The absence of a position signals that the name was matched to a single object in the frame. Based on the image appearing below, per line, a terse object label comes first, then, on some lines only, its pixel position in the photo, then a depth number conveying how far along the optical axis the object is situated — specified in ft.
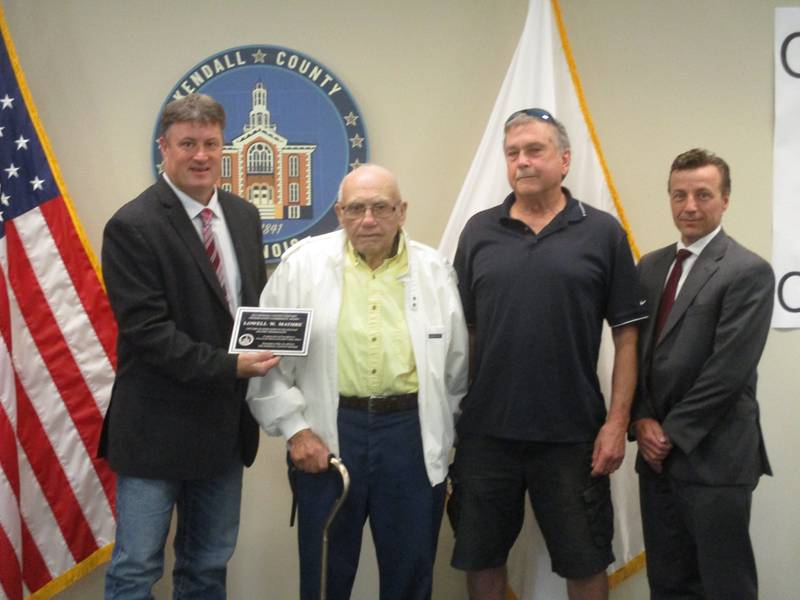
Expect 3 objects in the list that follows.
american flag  7.79
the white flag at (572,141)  8.27
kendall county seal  8.71
